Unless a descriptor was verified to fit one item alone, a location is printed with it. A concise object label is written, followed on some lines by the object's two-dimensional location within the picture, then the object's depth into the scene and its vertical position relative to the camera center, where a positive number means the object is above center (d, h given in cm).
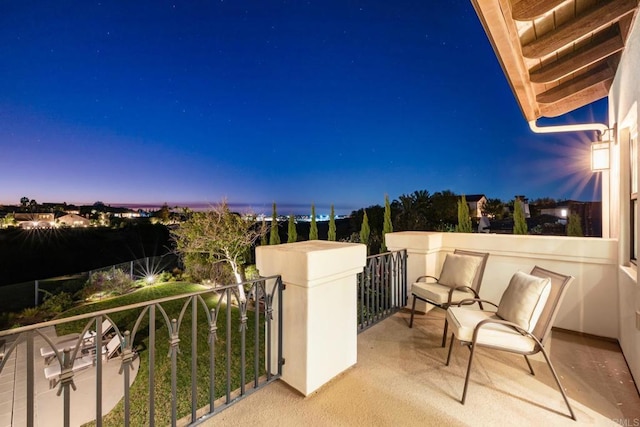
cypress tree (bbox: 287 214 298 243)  1524 -90
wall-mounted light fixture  346 +69
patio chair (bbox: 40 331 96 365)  568 -265
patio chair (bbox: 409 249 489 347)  310 -80
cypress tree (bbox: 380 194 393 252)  1207 -19
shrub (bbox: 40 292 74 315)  1052 -328
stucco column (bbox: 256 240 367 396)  208 -71
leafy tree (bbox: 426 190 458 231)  1569 +17
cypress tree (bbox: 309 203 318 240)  1523 -54
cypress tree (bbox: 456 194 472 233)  885 -22
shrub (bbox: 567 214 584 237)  625 -30
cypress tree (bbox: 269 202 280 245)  1485 -83
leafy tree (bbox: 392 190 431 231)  1434 +18
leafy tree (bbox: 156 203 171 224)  2771 +18
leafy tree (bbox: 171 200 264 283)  1064 -75
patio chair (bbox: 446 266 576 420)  203 -82
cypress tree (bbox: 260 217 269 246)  1248 -121
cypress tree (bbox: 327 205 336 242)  1453 -62
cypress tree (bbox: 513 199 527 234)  761 -14
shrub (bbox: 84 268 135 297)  1212 -293
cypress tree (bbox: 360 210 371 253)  1304 -89
